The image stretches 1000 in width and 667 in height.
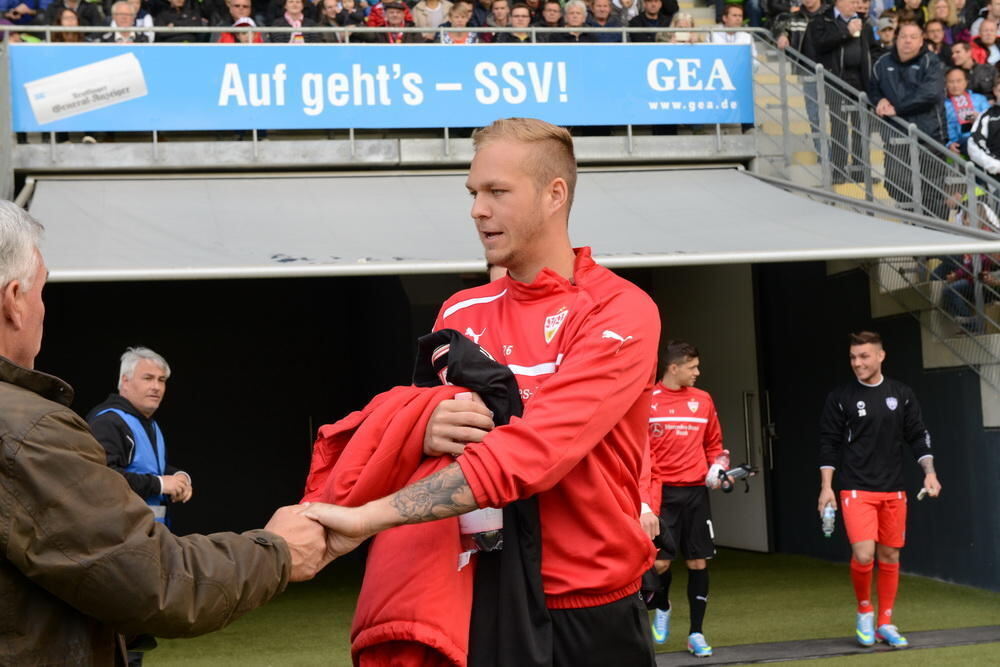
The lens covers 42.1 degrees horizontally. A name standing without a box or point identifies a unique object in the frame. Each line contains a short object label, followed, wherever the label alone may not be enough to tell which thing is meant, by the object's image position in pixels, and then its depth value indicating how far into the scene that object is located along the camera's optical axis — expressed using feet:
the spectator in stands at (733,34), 37.76
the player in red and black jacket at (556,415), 8.02
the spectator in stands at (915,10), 43.19
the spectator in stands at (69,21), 35.63
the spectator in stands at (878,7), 45.03
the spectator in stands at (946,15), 44.16
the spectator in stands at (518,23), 38.73
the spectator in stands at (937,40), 42.19
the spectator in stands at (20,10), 38.45
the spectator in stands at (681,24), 39.65
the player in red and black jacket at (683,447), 27.99
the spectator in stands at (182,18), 37.27
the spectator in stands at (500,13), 39.45
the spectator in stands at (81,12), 36.58
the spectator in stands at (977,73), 40.32
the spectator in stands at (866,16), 40.24
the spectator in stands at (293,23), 37.29
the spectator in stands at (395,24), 38.88
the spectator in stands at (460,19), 38.62
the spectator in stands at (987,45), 44.27
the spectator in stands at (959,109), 38.58
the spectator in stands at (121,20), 35.42
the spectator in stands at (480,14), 40.57
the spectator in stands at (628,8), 43.37
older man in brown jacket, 6.36
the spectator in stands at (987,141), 35.91
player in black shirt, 26.35
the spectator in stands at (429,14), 40.63
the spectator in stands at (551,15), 39.49
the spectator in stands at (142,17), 36.65
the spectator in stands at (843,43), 38.83
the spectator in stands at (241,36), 37.29
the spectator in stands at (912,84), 36.82
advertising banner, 33.83
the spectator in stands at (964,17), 45.13
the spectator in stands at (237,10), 37.45
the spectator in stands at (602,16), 40.75
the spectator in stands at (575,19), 39.34
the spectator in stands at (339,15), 38.40
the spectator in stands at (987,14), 44.57
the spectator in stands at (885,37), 40.37
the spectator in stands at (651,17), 41.65
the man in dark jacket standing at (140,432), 20.98
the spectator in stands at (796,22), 40.24
